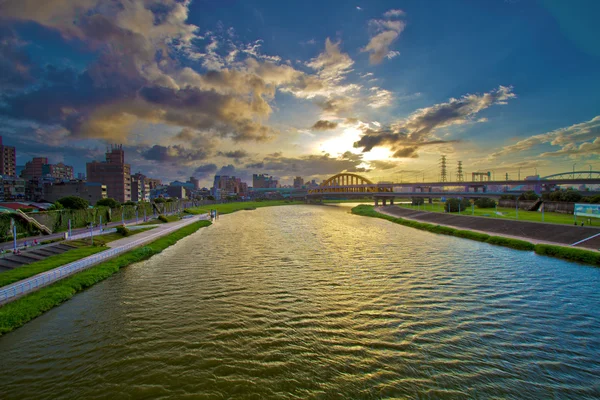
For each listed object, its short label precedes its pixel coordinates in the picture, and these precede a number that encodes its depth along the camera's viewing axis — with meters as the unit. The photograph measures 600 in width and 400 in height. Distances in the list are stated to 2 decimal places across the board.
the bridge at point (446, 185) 71.19
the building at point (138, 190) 116.44
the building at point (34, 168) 143.12
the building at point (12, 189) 76.54
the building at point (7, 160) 117.56
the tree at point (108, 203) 48.12
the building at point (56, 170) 143.00
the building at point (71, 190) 77.06
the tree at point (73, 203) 38.38
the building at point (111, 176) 100.75
